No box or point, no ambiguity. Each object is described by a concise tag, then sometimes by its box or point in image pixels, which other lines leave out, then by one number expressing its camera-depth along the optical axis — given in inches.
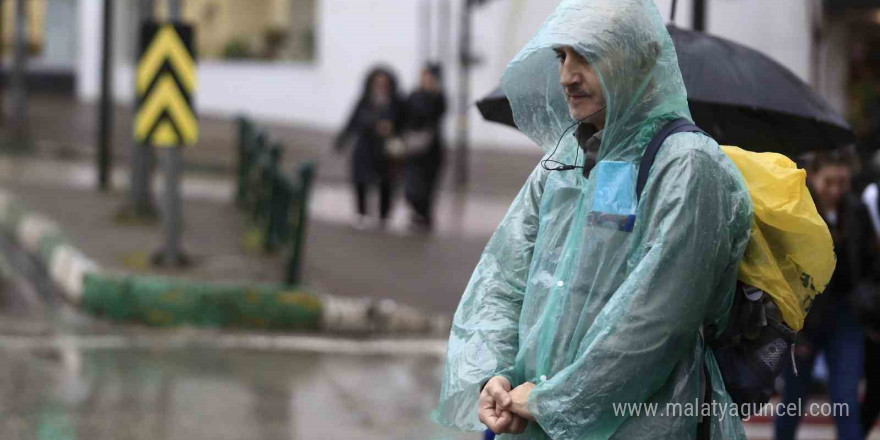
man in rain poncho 204.9
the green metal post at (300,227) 723.9
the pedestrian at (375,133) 1031.8
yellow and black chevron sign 749.3
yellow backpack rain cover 219.3
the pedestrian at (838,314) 424.4
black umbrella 339.8
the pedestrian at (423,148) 1021.4
